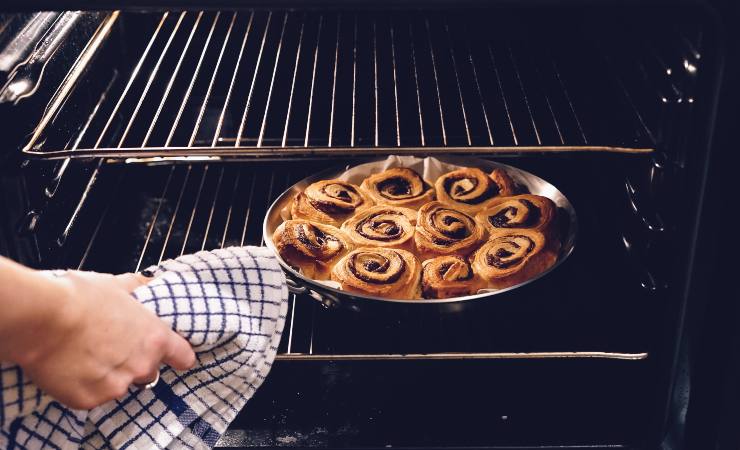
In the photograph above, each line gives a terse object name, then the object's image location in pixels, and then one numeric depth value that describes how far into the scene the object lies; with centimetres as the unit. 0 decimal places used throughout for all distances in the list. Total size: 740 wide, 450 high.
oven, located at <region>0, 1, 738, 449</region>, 106
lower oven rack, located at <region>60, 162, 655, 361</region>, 128
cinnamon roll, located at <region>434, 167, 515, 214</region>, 148
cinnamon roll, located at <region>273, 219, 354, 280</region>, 133
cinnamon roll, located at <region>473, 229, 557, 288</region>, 129
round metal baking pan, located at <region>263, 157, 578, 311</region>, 122
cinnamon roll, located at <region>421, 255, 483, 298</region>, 127
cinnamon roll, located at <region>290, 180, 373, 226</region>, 144
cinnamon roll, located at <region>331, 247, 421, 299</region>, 126
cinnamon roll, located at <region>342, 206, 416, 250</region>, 139
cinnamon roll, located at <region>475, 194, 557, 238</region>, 139
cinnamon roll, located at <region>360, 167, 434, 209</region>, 148
